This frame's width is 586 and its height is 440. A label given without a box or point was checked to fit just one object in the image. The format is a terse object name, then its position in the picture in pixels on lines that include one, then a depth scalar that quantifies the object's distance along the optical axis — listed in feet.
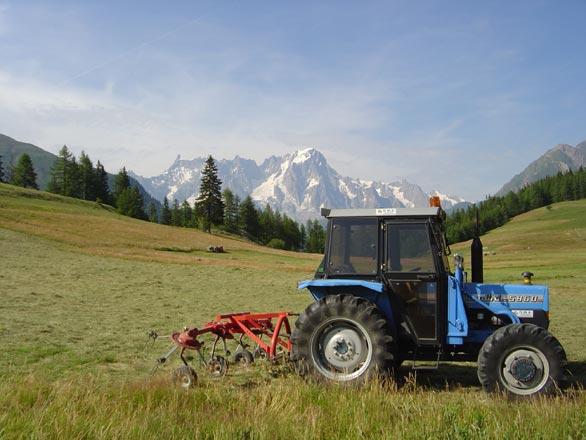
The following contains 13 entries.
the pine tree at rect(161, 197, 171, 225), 372.79
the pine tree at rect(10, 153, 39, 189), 297.33
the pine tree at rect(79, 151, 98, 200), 317.26
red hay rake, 24.61
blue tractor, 21.79
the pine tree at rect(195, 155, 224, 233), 267.39
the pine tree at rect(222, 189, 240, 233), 342.23
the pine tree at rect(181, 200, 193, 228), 374.84
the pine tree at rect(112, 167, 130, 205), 343.87
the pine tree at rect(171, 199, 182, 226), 368.13
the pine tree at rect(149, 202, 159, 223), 426.88
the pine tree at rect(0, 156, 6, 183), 330.48
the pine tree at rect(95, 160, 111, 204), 333.01
